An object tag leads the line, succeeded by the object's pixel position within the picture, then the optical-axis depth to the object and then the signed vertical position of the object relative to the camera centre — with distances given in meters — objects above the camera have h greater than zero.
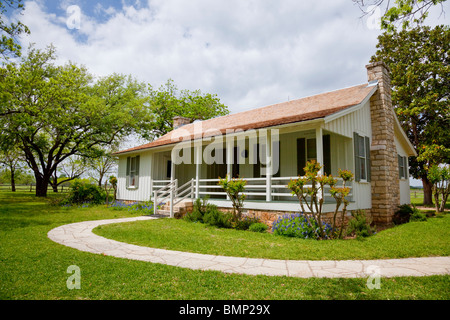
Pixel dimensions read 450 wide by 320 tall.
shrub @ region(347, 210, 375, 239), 7.65 -1.47
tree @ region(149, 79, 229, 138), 33.53 +9.58
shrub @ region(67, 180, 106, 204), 16.54 -0.95
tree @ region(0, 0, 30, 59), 11.42 +6.45
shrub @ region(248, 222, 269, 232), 8.24 -1.52
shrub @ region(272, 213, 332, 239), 7.23 -1.37
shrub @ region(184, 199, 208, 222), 9.98 -1.29
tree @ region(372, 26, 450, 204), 18.20 +6.90
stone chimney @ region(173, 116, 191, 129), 20.73 +4.57
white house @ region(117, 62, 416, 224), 8.85 +1.35
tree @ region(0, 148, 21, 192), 29.30 +2.18
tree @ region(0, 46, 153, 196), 16.95 +5.47
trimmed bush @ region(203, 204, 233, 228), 8.94 -1.38
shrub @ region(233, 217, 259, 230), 8.63 -1.46
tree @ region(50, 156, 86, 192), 38.37 +1.65
